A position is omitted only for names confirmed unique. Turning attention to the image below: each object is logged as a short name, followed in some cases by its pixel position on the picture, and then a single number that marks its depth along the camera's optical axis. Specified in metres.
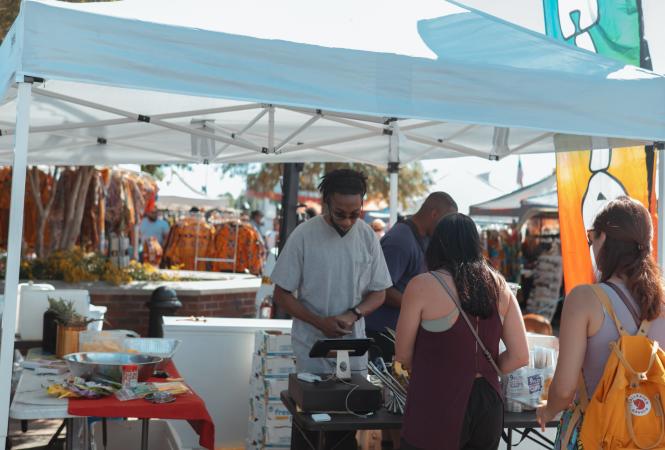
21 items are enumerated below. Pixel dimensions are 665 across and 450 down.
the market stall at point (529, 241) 17.05
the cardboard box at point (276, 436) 5.34
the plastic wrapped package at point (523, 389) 3.87
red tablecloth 3.35
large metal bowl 3.71
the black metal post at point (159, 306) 8.46
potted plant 4.58
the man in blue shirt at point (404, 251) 5.14
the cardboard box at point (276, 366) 5.39
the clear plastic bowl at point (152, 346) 4.26
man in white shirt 4.38
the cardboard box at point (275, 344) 5.40
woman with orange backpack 2.74
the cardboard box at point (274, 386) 5.34
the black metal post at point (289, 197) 9.36
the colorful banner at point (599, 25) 6.09
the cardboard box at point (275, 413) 5.34
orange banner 6.01
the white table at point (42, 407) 3.33
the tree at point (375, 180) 31.16
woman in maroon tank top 3.18
